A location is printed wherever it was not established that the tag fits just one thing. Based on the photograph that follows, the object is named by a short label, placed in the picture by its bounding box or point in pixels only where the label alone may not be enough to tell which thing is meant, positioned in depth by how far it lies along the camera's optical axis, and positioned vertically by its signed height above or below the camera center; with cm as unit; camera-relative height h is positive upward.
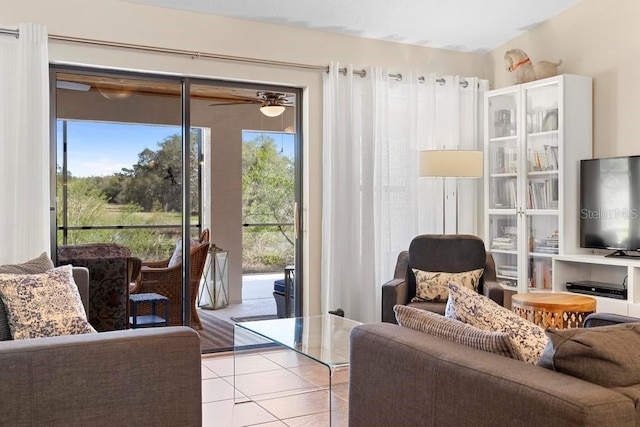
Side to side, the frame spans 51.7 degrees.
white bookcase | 520 +29
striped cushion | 203 -41
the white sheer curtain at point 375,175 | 529 +27
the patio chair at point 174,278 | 488 -52
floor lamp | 502 +34
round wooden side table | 389 -62
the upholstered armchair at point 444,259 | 472 -37
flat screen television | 486 +2
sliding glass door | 459 +36
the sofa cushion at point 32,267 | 313 -29
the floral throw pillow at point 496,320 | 202 -38
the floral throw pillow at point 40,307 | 287 -44
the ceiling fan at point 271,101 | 522 +85
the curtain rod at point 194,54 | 436 +112
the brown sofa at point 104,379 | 220 -61
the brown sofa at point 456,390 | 158 -50
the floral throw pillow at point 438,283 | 461 -53
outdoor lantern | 510 -58
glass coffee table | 308 -69
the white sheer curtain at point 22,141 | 417 +43
